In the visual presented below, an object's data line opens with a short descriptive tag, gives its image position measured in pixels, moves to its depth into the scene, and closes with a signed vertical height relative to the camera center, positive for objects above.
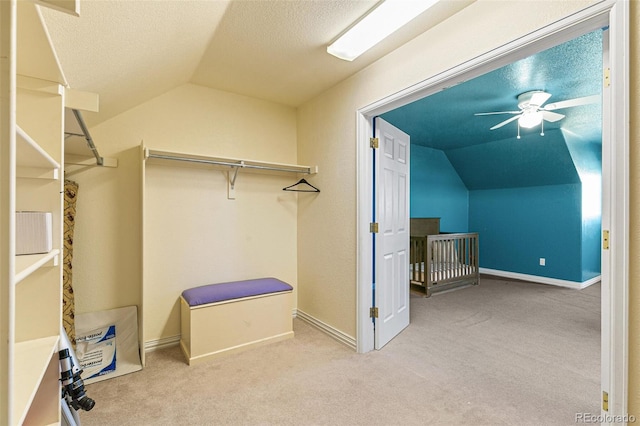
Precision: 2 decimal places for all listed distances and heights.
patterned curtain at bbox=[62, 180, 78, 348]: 2.10 -0.35
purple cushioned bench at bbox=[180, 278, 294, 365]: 2.37 -0.90
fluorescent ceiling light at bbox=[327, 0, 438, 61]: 1.68 +1.18
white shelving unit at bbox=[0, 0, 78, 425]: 0.80 +0.06
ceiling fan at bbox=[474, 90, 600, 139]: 3.02 +1.12
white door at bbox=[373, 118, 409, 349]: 2.59 -0.20
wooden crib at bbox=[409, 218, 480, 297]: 4.36 -0.76
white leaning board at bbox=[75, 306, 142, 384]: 2.28 -0.95
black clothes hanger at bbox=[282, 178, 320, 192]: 3.09 +0.29
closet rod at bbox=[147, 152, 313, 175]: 2.43 +0.45
